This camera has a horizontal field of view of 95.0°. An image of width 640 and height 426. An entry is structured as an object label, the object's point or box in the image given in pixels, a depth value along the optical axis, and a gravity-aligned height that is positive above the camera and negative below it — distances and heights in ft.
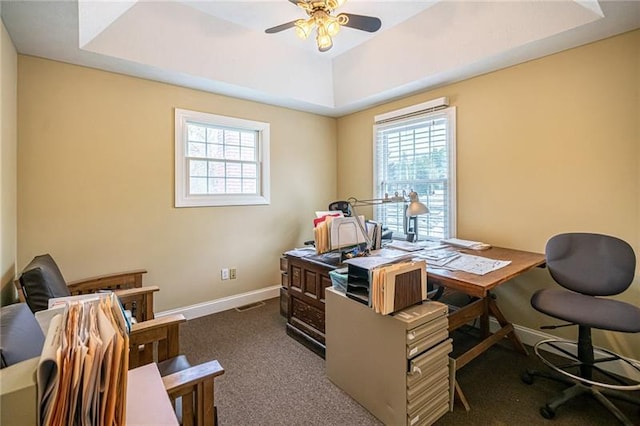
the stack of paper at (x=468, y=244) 8.55 -0.96
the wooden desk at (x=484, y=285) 5.54 -1.39
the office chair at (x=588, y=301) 5.54 -1.88
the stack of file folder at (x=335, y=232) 7.61 -0.50
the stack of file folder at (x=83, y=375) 2.23 -1.27
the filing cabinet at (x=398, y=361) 5.10 -2.77
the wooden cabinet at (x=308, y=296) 7.83 -2.36
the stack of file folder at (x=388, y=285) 5.15 -1.35
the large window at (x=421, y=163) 10.21 +1.90
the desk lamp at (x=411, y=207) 7.75 +0.15
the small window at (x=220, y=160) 10.19 +2.04
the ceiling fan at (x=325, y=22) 6.67 +4.58
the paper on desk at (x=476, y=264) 6.29 -1.20
